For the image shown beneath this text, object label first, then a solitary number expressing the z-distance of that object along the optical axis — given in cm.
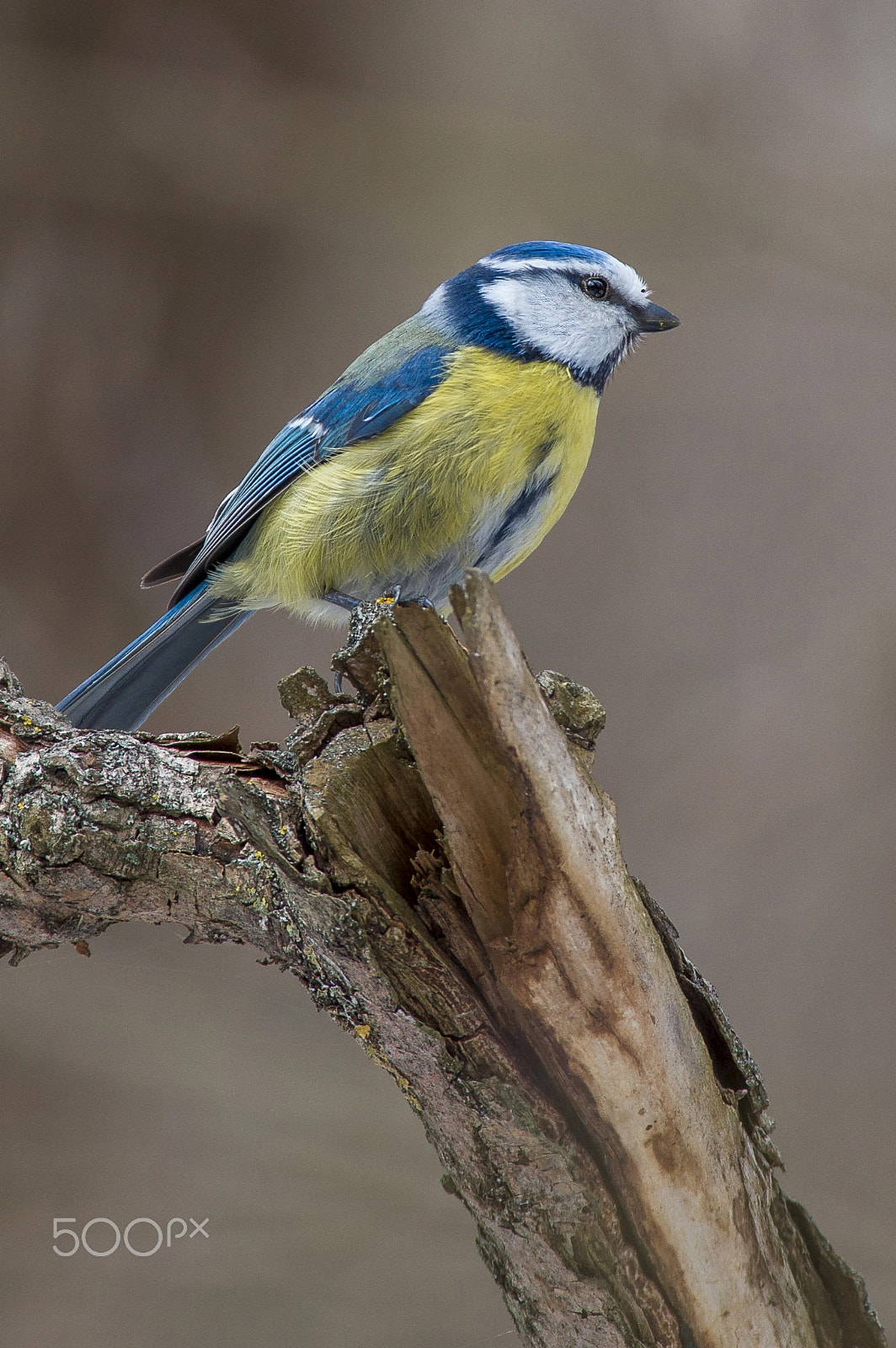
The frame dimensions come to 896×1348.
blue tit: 353
